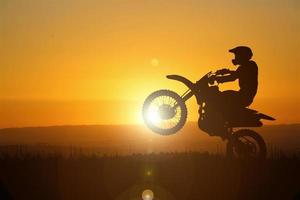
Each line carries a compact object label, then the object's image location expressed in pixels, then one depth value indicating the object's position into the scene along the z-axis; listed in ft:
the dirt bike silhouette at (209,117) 72.64
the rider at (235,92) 72.95
